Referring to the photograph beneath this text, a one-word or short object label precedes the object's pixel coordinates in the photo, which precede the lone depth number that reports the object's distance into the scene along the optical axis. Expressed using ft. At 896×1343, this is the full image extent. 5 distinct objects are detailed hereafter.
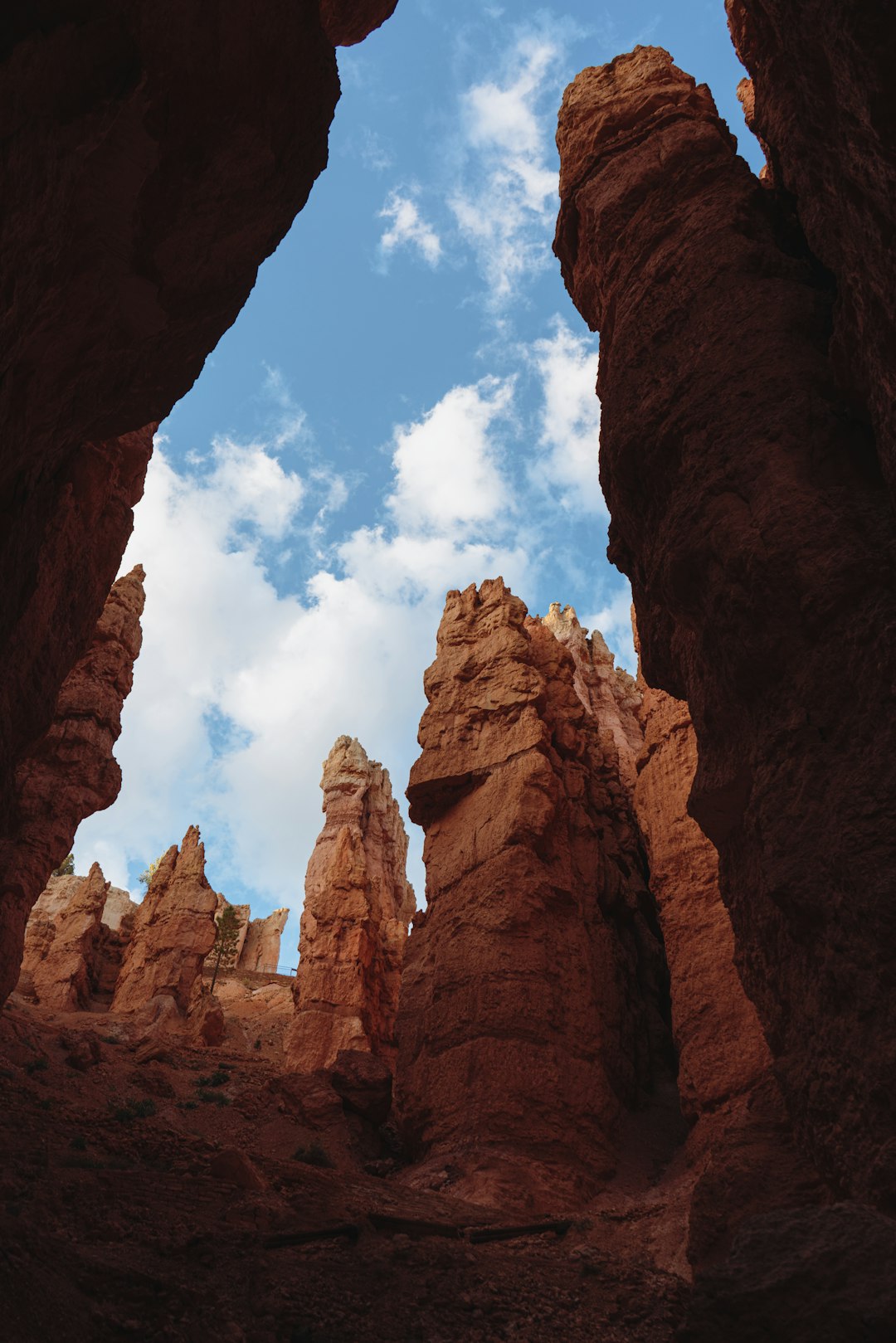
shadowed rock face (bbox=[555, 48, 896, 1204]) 21.33
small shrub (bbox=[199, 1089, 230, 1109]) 58.11
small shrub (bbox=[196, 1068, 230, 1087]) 67.51
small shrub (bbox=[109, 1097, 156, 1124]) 40.93
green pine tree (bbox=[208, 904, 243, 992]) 158.81
